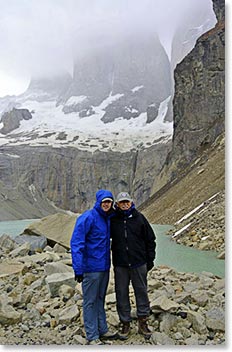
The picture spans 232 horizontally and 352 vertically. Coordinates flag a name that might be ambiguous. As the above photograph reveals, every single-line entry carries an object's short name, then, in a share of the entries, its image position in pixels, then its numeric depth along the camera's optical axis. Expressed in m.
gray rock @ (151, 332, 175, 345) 4.73
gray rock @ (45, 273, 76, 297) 6.68
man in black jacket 4.83
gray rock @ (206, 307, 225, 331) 5.01
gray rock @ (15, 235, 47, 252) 11.78
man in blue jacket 4.74
